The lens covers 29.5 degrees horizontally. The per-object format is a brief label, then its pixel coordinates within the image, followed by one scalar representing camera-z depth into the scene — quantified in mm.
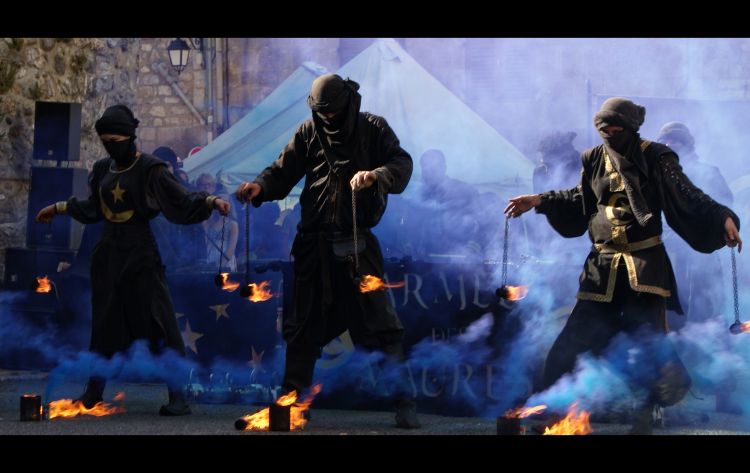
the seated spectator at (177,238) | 12492
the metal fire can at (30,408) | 9078
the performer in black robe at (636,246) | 8219
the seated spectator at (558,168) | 11258
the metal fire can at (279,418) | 8531
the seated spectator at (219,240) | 12789
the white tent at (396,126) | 12531
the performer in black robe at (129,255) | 9367
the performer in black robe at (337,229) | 8711
